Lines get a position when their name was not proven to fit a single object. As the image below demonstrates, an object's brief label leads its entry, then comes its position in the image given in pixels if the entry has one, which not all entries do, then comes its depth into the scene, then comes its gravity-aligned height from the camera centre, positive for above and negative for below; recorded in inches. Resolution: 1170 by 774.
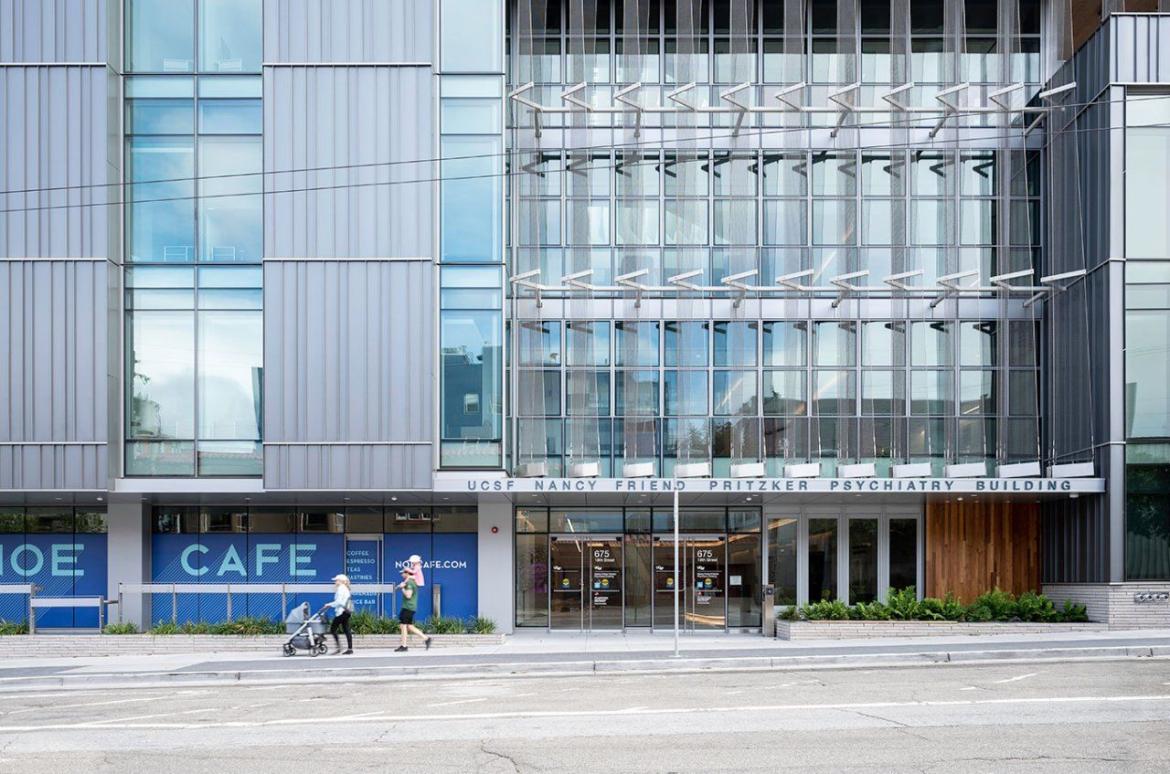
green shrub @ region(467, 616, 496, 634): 1031.6 -188.0
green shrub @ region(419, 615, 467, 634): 1019.3 -186.1
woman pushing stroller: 914.7 -155.4
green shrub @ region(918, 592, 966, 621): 1040.2 -176.7
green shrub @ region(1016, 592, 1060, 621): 1032.8 -174.6
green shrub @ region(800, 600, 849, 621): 1041.5 -177.9
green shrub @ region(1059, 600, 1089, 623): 1024.9 -177.0
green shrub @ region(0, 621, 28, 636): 1045.2 -192.7
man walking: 939.3 -157.1
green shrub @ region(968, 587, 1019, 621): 1040.8 -173.7
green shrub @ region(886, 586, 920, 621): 1042.1 -173.1
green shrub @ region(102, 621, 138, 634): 1032.8 -189.6
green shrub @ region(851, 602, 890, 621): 1039.1 -178.3
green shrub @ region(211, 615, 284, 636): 1016.2 -186.1
